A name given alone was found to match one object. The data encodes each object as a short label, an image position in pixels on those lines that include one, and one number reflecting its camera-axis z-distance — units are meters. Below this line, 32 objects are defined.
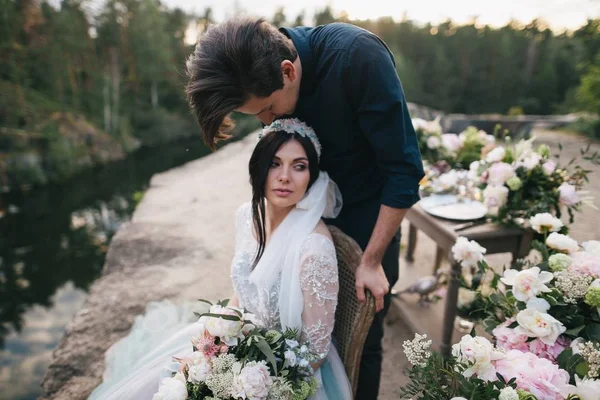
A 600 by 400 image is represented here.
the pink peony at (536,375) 0.94
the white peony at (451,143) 3.31
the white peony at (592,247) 1.28
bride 1.57
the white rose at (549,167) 2.25
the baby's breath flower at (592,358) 0.95
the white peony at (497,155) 2.48
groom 1.40
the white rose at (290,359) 1.39
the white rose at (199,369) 1.34
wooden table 2.24
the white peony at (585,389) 0.89
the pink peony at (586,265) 1.21
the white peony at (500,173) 2.29
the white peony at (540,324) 1.11
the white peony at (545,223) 1.64
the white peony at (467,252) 1.57
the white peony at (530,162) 2.27
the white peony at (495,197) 2.24
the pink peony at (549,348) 1.14
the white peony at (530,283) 1.21
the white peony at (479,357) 0.98
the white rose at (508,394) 0.88
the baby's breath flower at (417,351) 1.01
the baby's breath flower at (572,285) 1.17
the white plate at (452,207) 2.44
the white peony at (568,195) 2.15
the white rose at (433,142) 3.27
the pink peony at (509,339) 1.20
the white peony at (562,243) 1.38
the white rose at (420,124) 3.37
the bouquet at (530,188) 2.20
